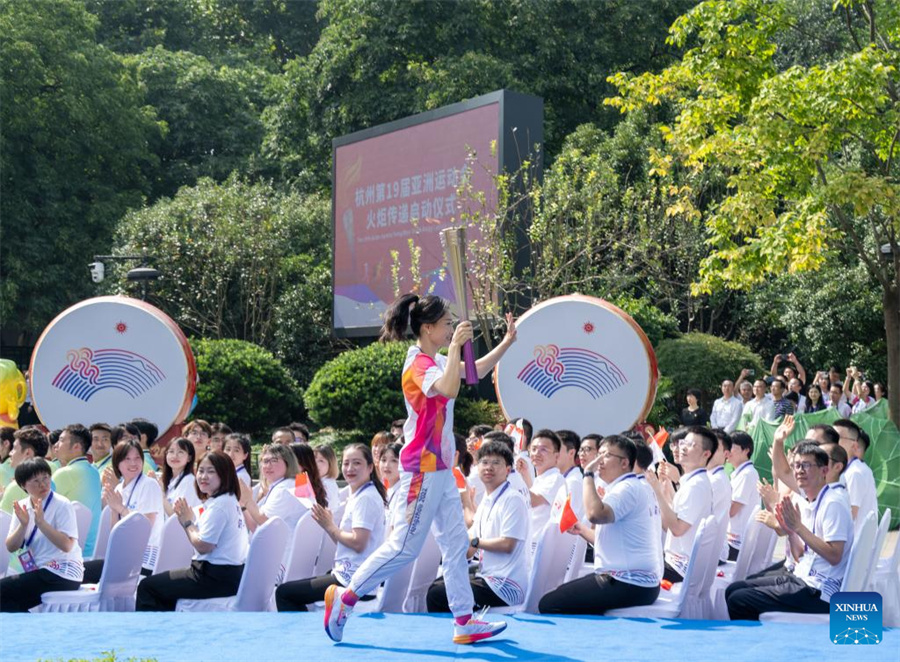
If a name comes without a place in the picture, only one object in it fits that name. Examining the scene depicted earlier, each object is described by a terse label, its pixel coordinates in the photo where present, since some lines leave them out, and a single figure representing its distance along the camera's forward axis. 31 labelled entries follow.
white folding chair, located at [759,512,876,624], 5.25
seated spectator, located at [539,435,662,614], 5.74
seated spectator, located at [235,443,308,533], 6.88
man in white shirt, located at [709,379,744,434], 14.35
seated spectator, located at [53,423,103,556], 7.62
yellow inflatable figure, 13.05
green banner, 11.10
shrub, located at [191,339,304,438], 16.19
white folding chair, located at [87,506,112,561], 7.58
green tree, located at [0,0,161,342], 24.59
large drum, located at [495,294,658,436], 9.88
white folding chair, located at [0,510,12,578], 6.80
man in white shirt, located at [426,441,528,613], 6.04
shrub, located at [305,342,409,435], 15.73
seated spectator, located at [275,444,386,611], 6.15
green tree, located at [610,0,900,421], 11.88
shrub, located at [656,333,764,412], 16.14
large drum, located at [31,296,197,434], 11.86
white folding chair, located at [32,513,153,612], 6.52
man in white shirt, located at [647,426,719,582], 6.56
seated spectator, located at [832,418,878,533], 6.81
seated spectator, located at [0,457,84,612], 6.52
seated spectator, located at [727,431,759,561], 7.40
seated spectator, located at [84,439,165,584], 7.20
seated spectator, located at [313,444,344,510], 7.71
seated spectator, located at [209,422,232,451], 8.56
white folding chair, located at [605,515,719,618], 5.84
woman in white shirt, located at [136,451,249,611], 6.35
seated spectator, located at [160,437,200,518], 7.51
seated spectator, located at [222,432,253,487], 8.09
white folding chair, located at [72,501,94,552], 7.53
